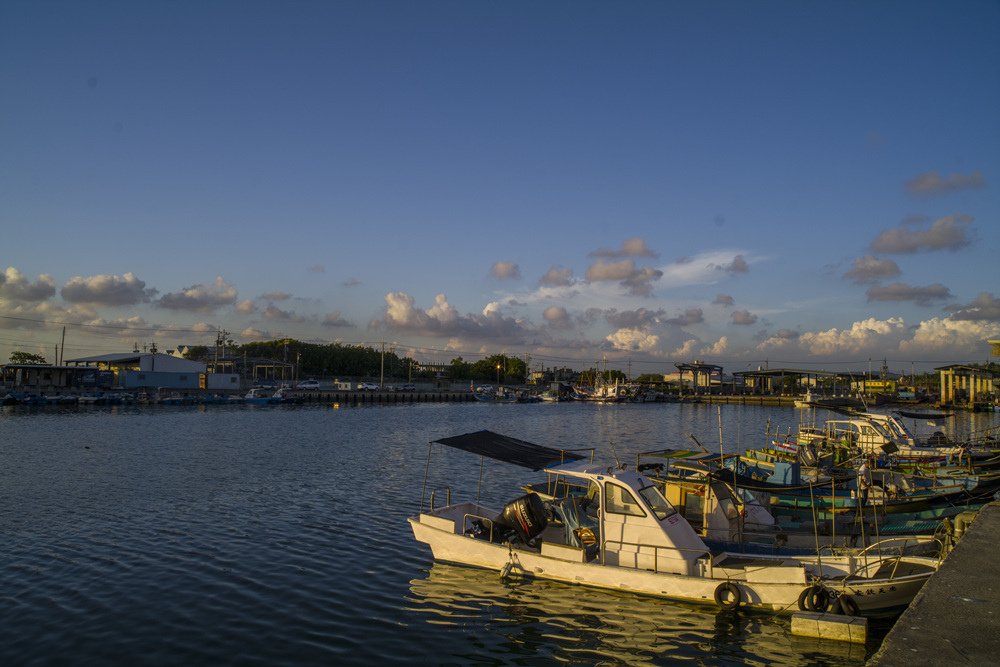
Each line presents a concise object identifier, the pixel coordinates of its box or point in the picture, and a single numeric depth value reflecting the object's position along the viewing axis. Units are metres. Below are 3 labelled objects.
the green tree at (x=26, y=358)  139.00
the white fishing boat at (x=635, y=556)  13.02
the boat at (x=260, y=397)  98.25
